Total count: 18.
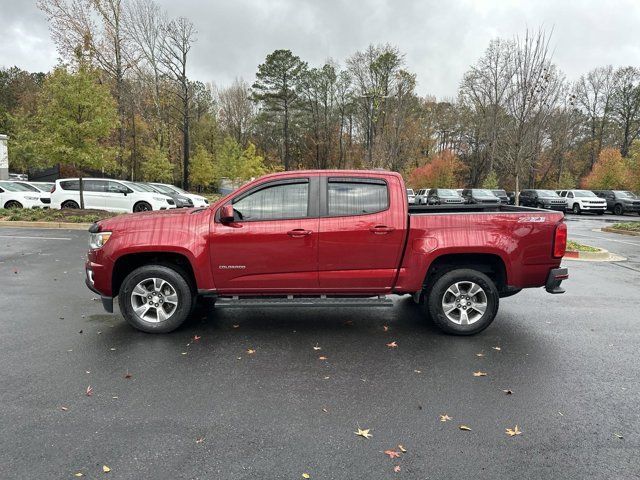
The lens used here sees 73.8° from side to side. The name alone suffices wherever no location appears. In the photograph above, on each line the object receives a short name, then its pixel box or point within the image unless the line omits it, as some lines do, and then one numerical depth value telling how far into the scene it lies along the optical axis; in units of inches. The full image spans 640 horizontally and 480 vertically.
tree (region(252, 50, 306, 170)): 2017.7
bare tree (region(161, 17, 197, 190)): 1398.9
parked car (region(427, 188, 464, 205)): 1197.0
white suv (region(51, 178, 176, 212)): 741.3
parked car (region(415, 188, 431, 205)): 1262.1
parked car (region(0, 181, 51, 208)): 762.2
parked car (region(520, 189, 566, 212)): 1238.7
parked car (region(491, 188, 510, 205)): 1272.1
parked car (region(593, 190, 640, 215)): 1191.6
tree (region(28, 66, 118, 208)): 624.7
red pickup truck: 193.8
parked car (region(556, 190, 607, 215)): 1214.9
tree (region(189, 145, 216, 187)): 1571.1
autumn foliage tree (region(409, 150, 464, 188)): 1668.3
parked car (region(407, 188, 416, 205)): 1269.2
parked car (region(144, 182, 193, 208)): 803.2
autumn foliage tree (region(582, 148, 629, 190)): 1455.5
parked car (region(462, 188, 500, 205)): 1164.7
